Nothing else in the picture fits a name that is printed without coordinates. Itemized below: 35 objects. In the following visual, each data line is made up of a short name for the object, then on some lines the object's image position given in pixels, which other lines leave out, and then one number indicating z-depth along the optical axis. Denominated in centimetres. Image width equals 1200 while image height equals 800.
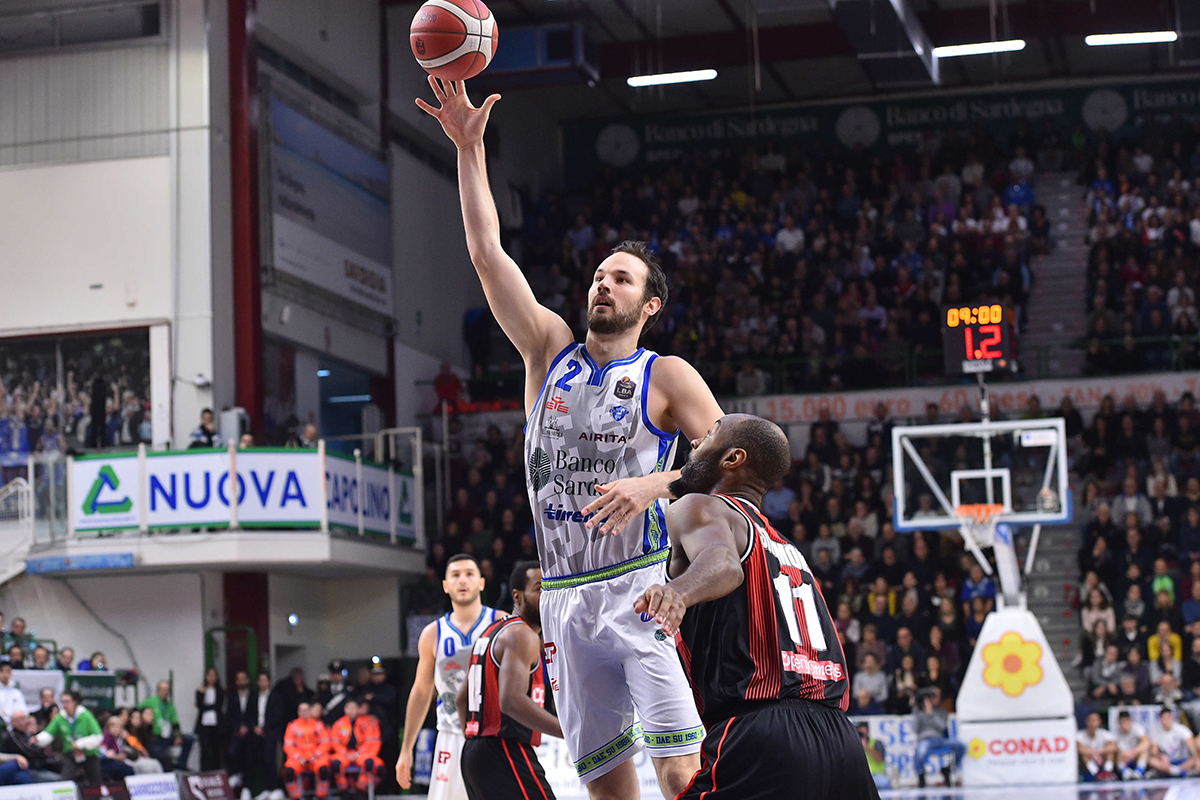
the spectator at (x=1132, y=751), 1784
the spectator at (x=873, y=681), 1900
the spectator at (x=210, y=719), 2098
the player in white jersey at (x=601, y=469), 596
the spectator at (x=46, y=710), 1753
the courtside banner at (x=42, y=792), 1555
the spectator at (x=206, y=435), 2255
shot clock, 1744
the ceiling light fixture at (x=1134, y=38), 2547
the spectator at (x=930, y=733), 1797
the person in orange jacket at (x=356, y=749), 1927
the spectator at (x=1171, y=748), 1762
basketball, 630
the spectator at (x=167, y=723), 2038
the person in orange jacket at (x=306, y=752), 1930
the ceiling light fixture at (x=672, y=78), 2669
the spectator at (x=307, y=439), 2328
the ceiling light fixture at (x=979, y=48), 2495
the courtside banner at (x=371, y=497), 2303
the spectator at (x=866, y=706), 1889
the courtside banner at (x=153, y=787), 1753
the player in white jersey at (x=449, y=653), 936
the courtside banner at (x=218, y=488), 2206
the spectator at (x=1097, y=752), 1784
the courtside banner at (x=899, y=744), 1808
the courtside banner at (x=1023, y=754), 1766
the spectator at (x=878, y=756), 1831
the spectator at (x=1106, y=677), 1867
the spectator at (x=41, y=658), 1966
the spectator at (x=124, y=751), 1838
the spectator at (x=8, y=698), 1695
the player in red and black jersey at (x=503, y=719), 762
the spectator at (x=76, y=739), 1725
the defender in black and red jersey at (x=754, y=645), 452
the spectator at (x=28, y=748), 1652
